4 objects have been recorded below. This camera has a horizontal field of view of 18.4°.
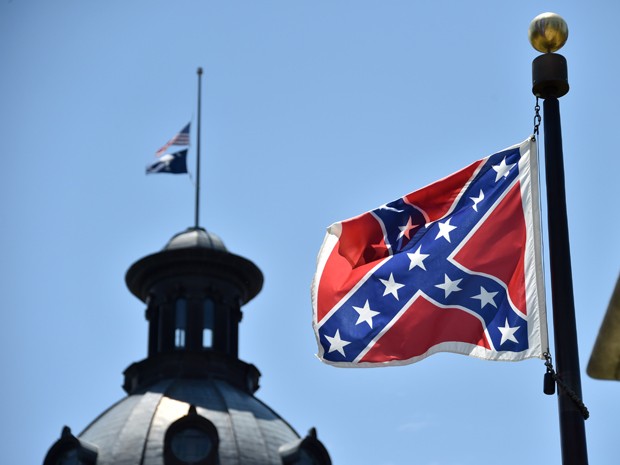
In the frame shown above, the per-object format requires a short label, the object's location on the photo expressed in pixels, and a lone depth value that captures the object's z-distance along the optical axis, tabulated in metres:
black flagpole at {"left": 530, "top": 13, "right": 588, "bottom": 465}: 17.00
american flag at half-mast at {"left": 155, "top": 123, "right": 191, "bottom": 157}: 70.56
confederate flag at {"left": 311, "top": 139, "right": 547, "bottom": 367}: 19.38
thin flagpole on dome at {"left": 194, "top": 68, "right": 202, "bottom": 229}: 78.94
